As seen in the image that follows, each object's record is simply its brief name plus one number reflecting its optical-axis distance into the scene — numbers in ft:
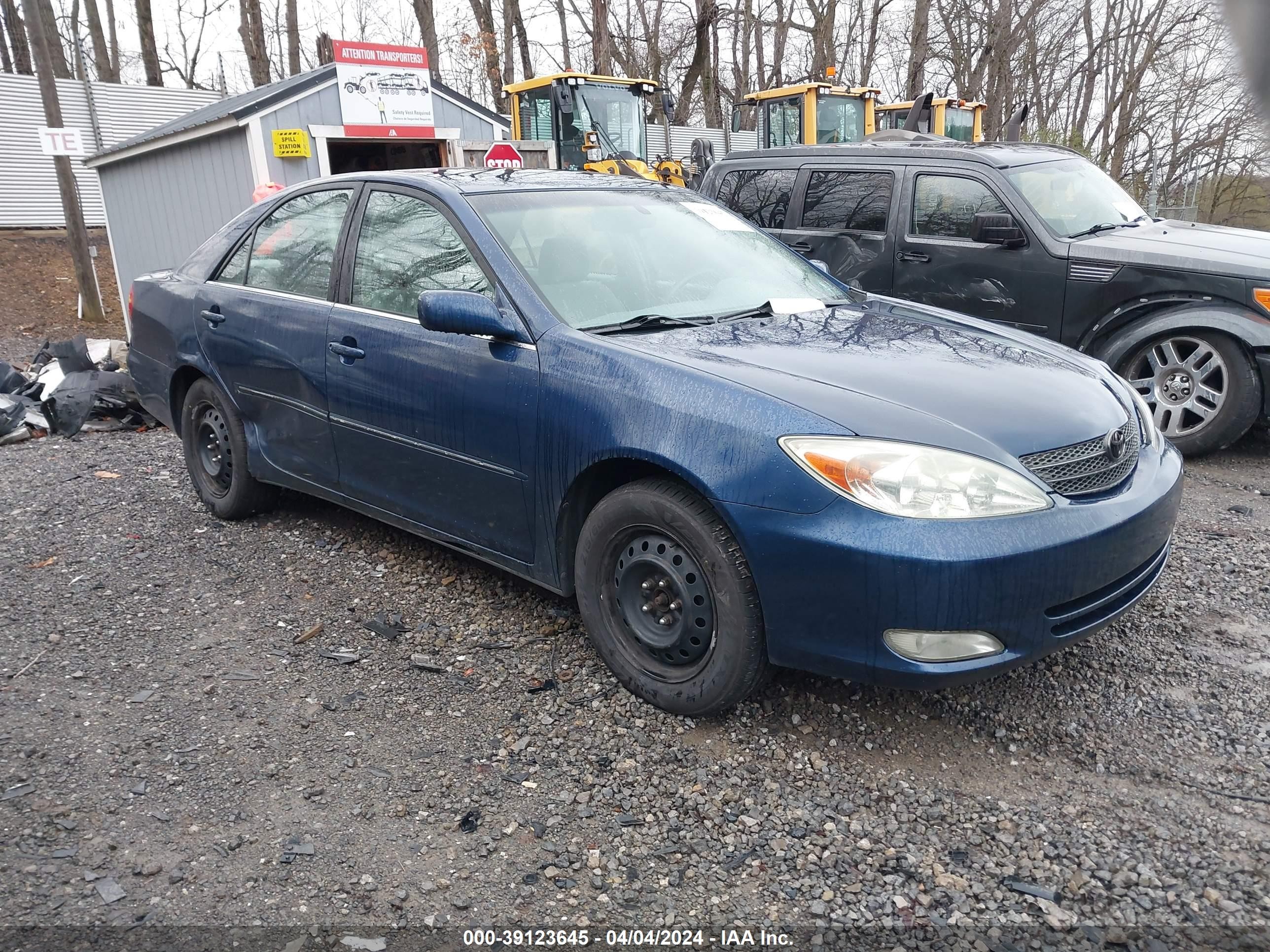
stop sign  39.42
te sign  37.55
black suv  19.02
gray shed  38.42
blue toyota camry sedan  8.73
